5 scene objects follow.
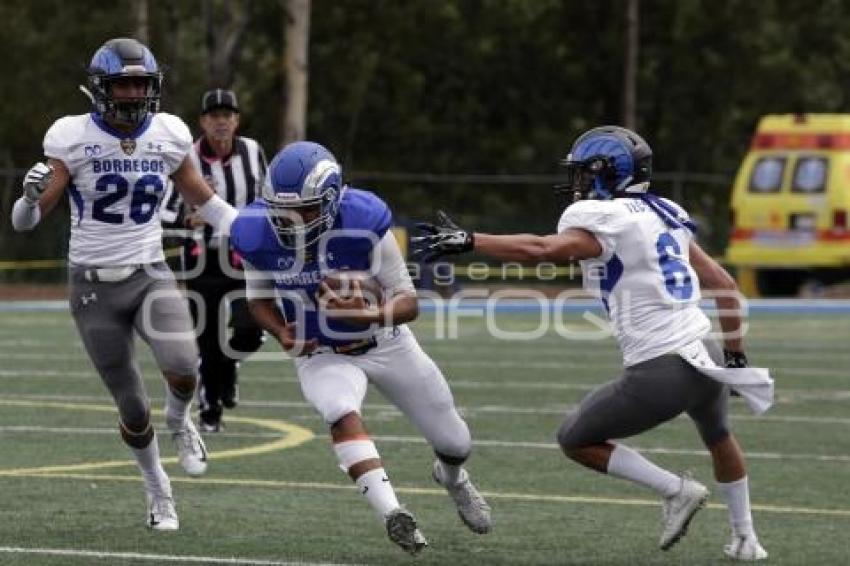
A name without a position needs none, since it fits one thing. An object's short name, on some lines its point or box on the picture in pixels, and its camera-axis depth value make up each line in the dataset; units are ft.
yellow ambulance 181.68
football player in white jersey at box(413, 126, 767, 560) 50.34
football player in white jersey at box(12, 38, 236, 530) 56.49
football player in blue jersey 49.96
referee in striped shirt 79.46
